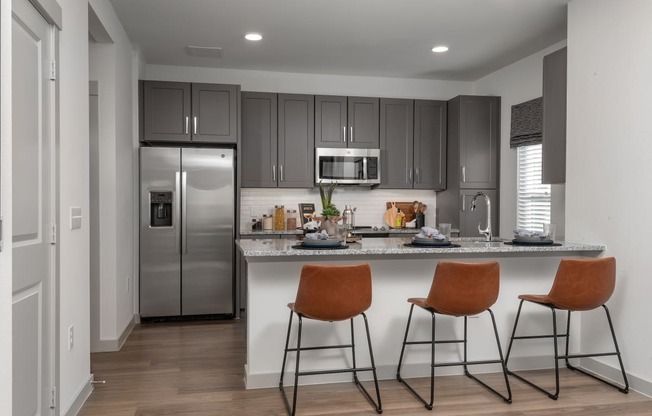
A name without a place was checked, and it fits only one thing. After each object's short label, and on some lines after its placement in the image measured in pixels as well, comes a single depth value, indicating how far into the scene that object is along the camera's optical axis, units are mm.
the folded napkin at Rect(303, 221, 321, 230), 3602
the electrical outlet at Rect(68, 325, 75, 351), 2877
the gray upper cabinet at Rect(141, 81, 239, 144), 5285
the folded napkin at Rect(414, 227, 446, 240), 3473
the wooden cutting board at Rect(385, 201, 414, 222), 6230
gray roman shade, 5055
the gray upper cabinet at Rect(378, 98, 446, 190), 5945
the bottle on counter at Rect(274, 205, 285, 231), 5797
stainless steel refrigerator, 5195
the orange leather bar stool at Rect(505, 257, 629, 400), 3207
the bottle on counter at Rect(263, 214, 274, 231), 5727
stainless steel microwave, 5758
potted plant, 3544
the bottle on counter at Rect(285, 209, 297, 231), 5809
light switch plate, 2902
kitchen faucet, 3931
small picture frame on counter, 5850
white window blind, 5075
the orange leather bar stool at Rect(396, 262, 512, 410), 3031
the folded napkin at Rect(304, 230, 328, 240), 3299
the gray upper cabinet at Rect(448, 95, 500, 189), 5734
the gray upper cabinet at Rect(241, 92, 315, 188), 5641
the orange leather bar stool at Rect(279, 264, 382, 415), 2835
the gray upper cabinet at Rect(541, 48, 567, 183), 4062
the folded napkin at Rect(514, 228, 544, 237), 3668
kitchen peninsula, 3358
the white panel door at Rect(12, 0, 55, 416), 2193
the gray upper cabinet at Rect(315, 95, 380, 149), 5793
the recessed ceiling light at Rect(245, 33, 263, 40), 4613
